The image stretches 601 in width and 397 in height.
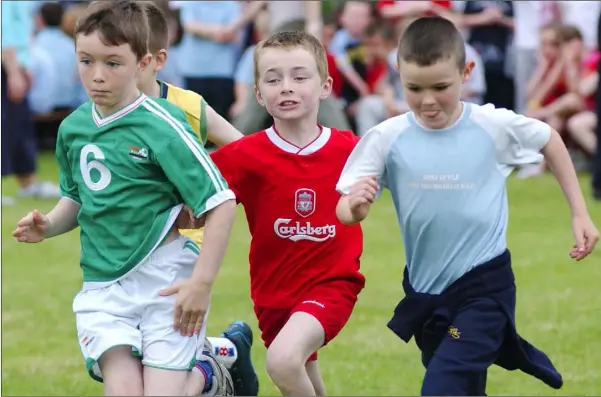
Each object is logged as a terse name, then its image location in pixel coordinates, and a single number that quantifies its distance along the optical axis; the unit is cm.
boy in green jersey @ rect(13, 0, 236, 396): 499
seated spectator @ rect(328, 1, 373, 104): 1716
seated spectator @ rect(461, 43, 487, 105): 1566
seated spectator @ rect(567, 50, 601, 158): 1498
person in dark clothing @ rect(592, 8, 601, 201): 1245
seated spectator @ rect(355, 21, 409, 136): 1622
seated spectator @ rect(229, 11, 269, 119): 1523
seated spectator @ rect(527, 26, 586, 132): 1518
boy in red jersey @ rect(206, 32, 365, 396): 564
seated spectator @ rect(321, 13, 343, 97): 1676
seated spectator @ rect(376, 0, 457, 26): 1472
